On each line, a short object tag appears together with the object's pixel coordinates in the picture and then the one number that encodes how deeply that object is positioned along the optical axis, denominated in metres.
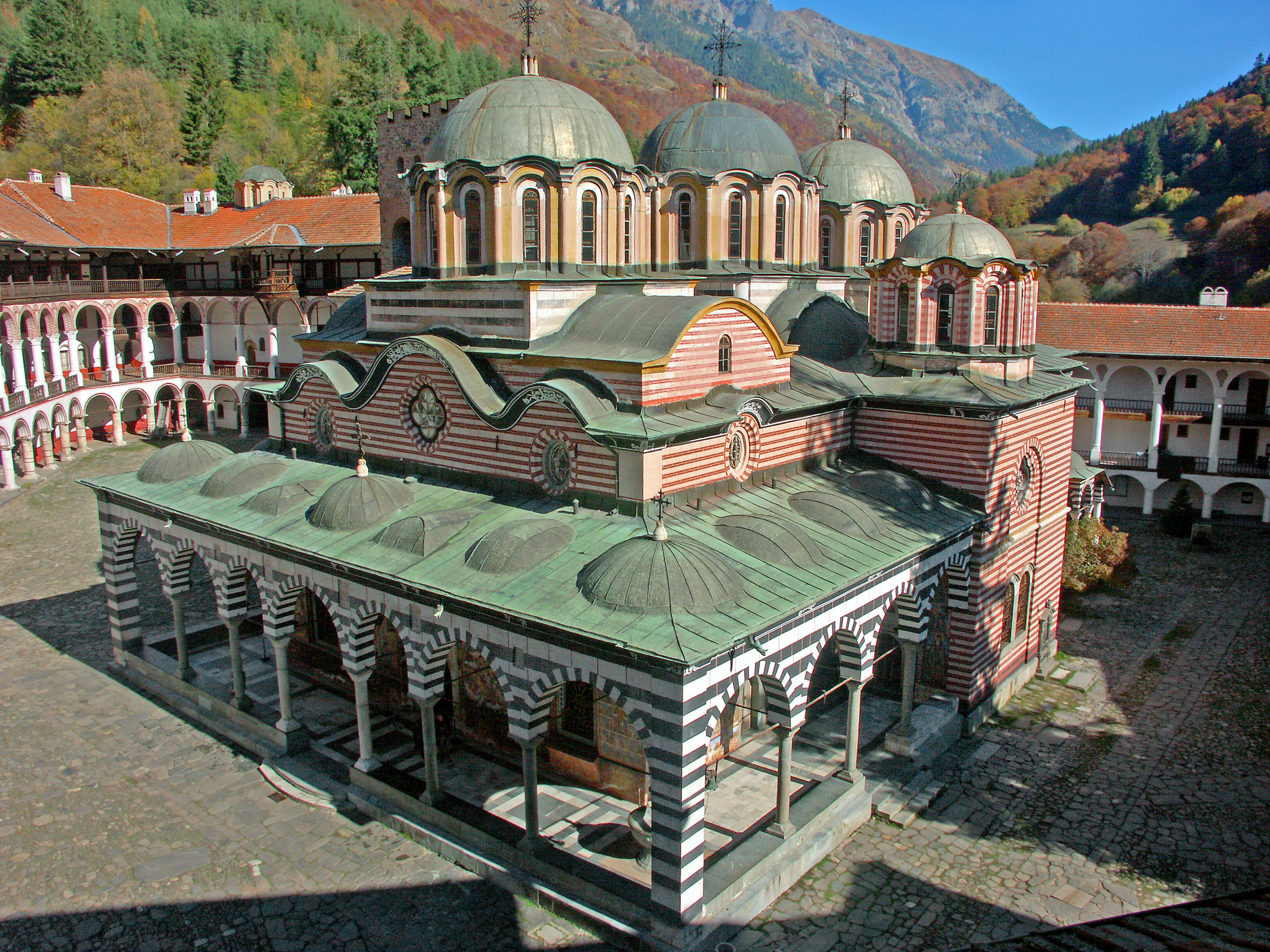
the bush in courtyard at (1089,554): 23.41
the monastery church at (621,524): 12.12
